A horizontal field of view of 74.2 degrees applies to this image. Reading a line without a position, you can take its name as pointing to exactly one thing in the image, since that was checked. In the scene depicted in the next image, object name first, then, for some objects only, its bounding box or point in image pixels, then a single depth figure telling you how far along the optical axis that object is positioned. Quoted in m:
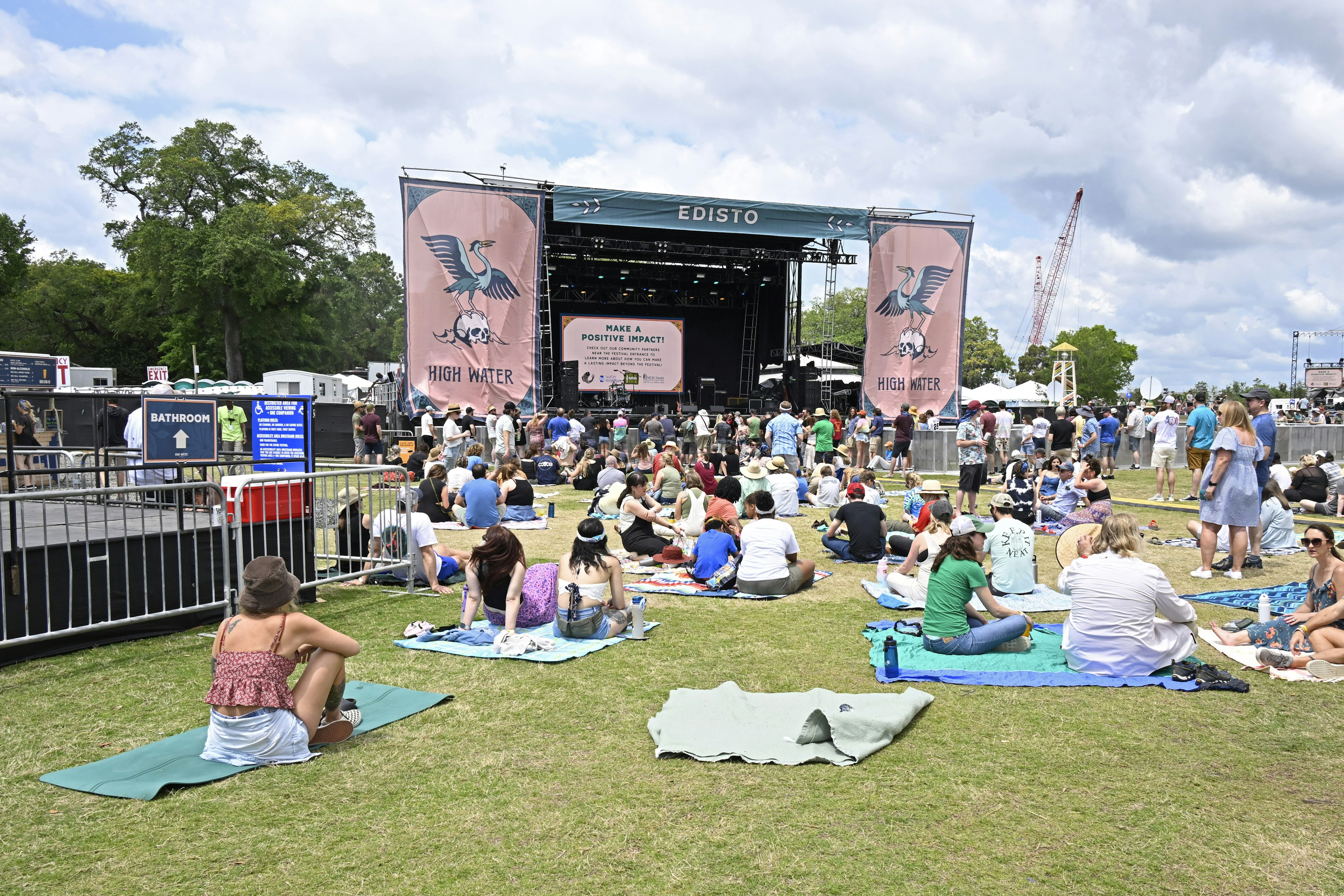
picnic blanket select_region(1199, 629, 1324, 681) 5.35
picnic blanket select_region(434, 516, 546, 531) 11.85
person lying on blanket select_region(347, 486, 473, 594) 7.77
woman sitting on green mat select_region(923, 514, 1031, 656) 5.83
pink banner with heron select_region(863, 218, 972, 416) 23.23
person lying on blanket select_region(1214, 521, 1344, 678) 5.39
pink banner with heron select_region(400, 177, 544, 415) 19.91
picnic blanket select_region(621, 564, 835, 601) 7.85
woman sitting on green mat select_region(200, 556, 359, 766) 3.92
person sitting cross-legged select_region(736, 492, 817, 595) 7.70
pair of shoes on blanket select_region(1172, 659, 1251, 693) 5.16
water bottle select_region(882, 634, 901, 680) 5.29
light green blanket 4.17
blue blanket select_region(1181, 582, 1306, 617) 6.98
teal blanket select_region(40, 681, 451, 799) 3.77
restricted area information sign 7.85
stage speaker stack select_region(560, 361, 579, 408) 26.28
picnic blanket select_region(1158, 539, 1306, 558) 9.53
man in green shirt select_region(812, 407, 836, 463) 16.69
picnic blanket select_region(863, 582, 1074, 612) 7.39
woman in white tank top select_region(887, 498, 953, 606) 7.52
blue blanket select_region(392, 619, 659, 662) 5.79
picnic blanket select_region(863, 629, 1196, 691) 5.30
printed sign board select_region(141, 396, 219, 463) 7.72
